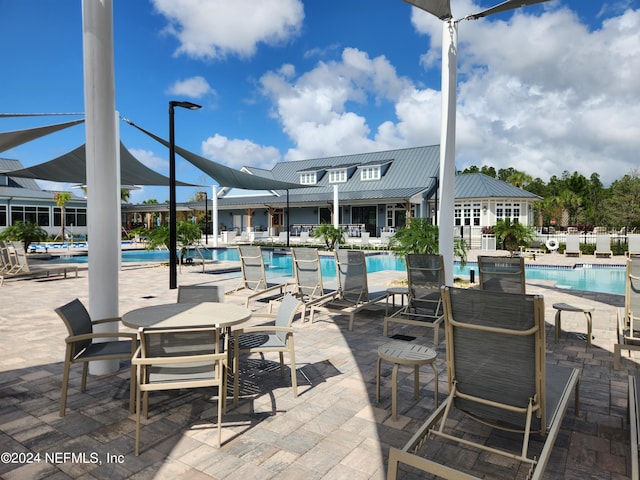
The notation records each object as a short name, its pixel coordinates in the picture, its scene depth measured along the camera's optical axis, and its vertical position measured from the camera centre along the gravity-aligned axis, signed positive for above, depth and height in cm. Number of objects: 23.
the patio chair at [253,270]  733 -66
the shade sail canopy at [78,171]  1012 +180
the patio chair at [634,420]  191 -107
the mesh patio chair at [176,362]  268 -84
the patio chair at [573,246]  1848 -70
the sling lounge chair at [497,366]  216 -76
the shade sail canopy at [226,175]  959 +159
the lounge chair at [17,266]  1059 -79
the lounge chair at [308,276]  660 -71
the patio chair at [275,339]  343 -99
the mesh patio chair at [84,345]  319 -95
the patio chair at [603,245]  1772 -64
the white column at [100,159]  378 +73
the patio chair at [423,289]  552 -80
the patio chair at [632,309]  405 -80
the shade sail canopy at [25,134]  715 +184
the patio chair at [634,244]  1725 -60
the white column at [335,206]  2178 +142
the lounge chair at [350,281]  642 -76
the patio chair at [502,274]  542 -57
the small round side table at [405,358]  310 -100
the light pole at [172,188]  926 +109
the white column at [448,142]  623 +141
